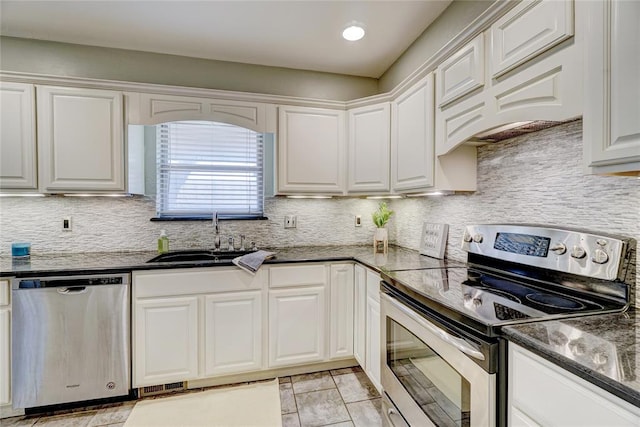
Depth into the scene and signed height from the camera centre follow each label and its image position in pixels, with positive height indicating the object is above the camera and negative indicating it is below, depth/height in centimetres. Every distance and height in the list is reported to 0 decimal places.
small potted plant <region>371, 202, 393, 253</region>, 257 -18
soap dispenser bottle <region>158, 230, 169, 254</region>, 250 -28
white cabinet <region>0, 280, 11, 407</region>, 184 -81
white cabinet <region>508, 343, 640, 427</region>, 69 -48
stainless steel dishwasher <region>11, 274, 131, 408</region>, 187 -82
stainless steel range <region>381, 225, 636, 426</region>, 102 -36
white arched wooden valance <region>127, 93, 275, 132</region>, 230 +79
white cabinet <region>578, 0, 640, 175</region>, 84 +36
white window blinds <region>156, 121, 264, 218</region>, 263 +36
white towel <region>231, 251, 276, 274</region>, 215 -37
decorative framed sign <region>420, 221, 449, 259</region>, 219 -22
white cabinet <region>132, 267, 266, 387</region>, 204 -79
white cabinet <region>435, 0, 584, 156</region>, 109 +57
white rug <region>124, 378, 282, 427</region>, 185 -129
